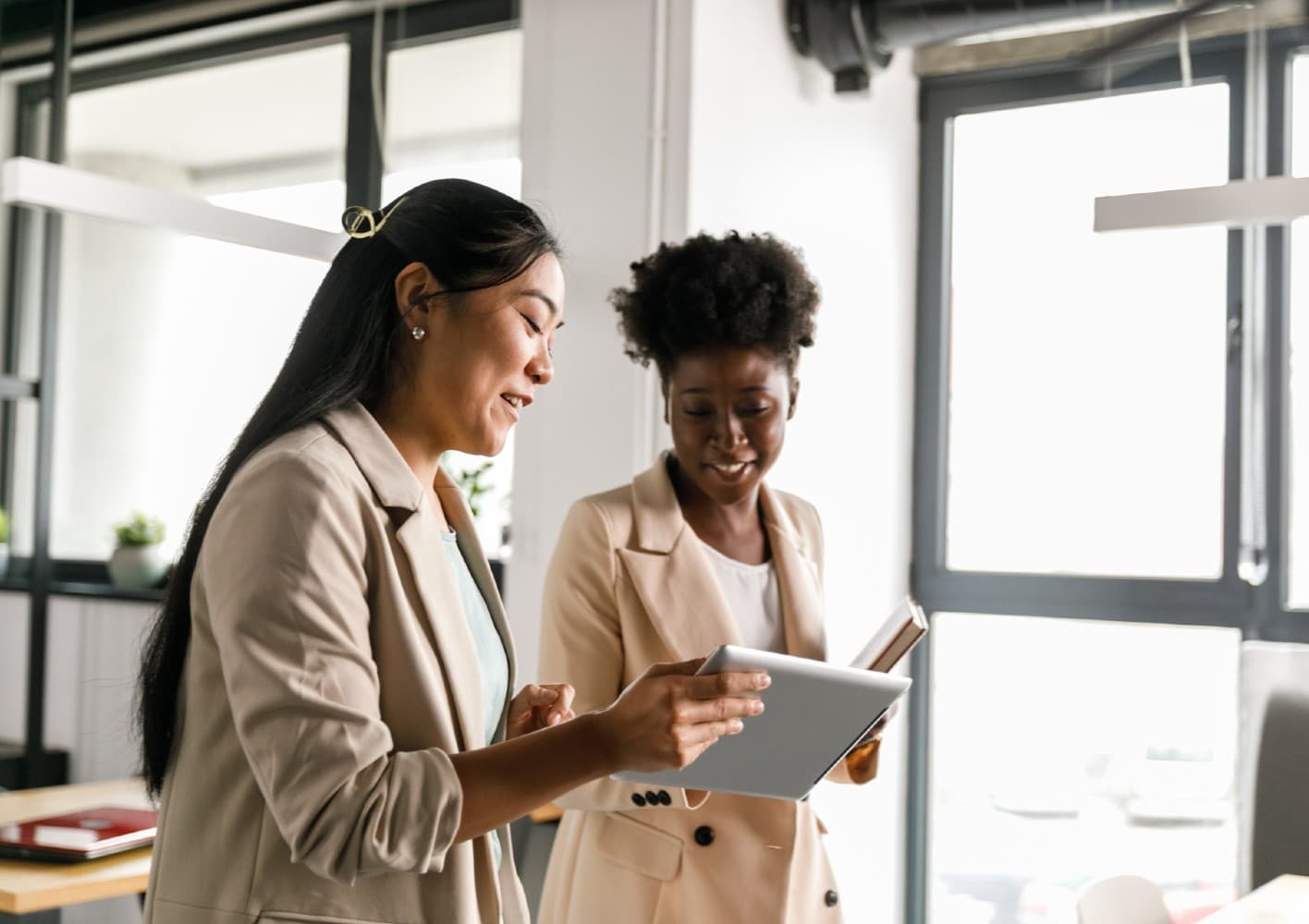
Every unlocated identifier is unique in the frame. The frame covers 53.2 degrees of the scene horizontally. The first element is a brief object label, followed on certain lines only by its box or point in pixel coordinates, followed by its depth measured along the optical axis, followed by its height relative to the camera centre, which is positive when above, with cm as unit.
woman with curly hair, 211 -16
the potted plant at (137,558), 432 -26
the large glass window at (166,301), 455 +63
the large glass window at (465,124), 408 +118
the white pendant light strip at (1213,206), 258 +59
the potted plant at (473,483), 397 +0
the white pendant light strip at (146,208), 240 +54
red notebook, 239 -67
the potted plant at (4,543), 436 -23
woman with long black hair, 114 -16
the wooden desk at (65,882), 219 -70
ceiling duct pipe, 345 +127
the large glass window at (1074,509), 384 -4
